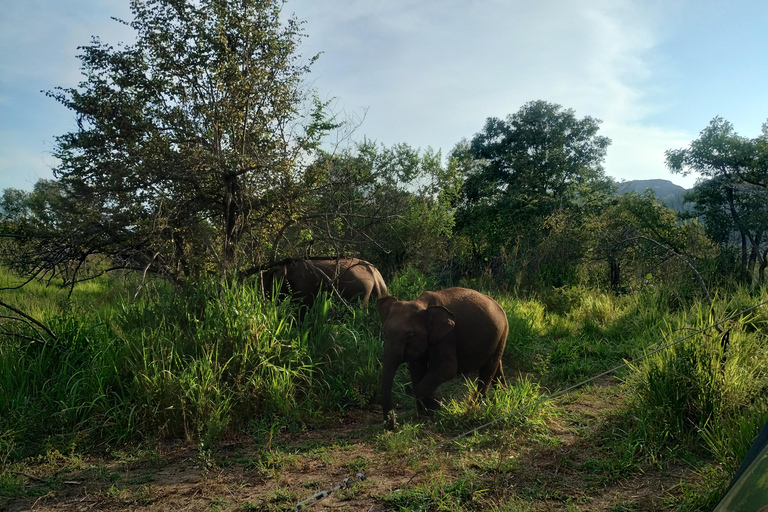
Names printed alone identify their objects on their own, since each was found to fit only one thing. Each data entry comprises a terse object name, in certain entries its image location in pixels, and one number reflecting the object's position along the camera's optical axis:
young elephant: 5.32
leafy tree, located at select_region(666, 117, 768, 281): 13.33
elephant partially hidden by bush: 8.40
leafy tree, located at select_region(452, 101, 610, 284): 21.72
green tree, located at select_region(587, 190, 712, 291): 12.82
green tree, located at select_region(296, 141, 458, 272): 7.34
